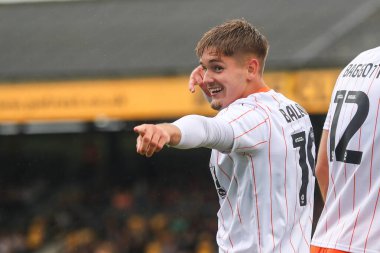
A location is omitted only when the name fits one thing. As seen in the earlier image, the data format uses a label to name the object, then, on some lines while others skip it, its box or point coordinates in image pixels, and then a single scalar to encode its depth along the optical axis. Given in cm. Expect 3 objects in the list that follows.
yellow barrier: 2448
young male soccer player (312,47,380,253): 756
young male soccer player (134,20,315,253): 757
